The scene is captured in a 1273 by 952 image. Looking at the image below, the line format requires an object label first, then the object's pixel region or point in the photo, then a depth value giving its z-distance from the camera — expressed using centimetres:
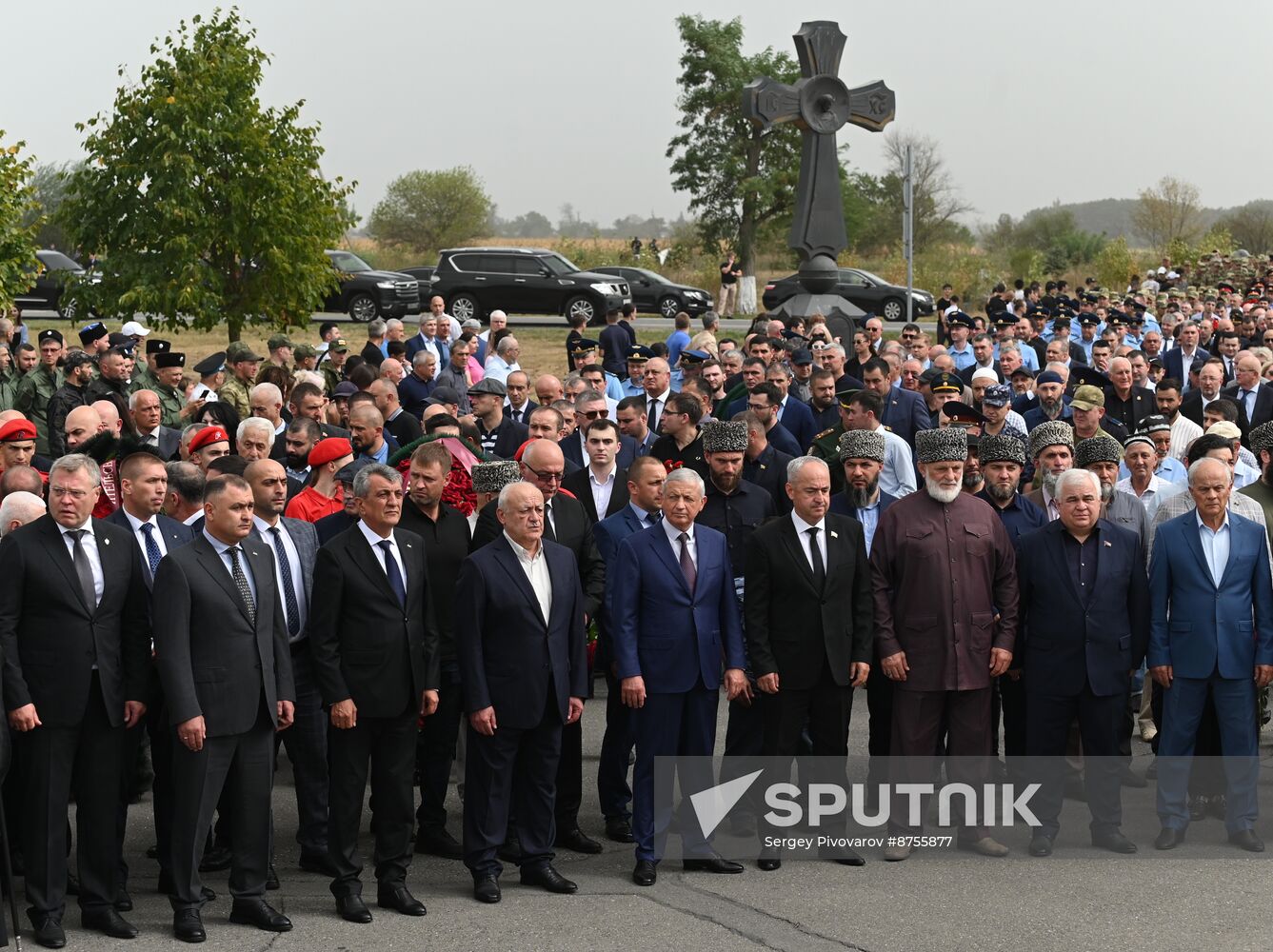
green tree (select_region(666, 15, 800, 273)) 5347
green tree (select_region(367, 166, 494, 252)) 7381
